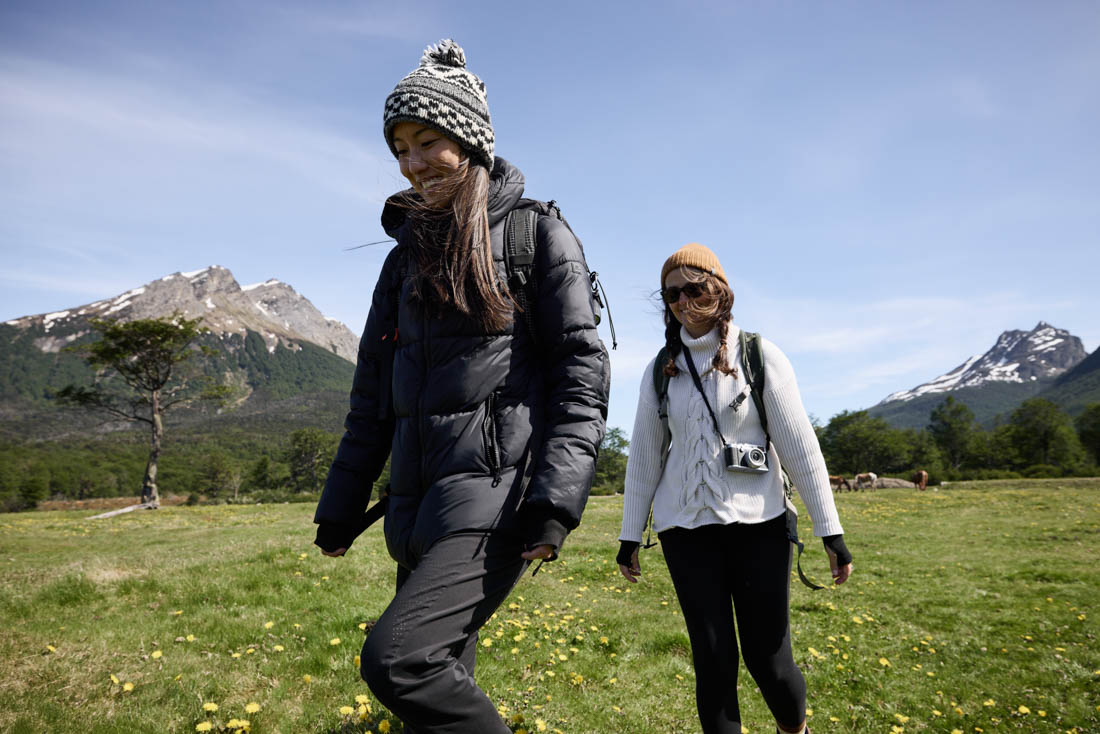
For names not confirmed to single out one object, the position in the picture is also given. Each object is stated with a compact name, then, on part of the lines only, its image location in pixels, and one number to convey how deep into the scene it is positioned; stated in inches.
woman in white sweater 122.0
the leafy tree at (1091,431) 3070.9
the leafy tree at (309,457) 3720.5
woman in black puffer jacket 82.2
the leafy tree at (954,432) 3540.4
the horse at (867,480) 1524.4
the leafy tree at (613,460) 2752.5
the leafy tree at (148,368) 1449.3
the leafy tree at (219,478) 3683.6
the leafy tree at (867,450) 3432.6
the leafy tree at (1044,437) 3048.7
